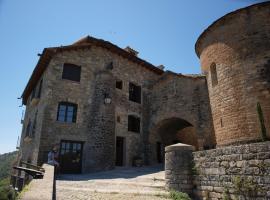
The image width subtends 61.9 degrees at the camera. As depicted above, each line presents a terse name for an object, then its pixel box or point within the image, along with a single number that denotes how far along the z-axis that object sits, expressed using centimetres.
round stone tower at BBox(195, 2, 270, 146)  1038
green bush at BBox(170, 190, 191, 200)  580
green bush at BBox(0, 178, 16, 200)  1880
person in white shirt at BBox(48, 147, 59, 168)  976
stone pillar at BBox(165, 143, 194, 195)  642
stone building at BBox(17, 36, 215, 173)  1205
